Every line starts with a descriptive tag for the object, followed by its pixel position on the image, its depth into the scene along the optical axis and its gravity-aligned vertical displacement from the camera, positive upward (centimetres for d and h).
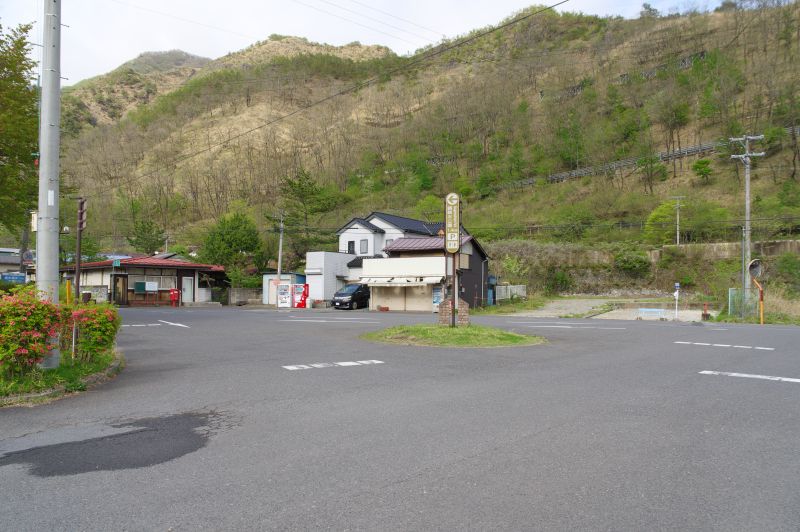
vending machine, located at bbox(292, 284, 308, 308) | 4300 -146
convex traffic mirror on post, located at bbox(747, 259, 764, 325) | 2801 +55
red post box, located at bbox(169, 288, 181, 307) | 4406 -159
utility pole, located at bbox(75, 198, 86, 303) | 1969 +206
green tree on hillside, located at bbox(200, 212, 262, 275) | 5159 +318
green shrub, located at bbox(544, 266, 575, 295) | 4803 -21
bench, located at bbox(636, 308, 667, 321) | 2955 -206
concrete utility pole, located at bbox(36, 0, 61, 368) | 909 +228
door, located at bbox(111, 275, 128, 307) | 4225 -88
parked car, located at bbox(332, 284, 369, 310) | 3906 -146
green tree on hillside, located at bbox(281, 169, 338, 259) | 5216 +726
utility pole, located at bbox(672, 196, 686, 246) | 4675 +505
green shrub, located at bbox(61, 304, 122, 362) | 889 -92
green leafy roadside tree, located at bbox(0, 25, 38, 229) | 1802 +511
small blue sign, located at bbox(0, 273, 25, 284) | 4166 -1
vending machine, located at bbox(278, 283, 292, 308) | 4322 -146
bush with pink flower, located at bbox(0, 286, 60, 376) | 719 -74
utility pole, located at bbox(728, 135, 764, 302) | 2727 +299
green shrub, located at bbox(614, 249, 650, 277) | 4628 +140
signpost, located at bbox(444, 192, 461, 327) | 1620 +167
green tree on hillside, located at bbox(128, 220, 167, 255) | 6184 +465
